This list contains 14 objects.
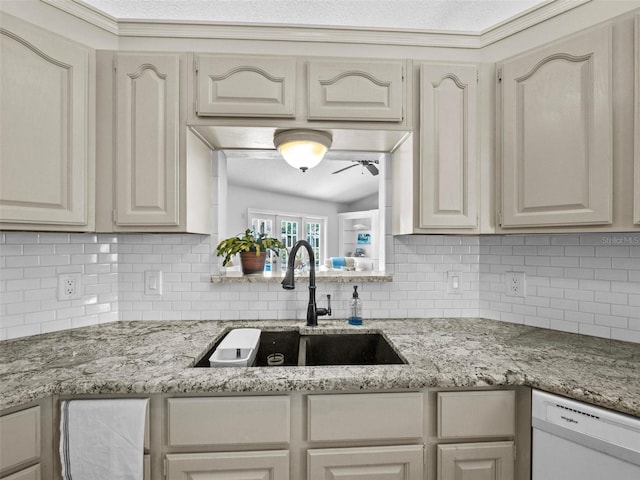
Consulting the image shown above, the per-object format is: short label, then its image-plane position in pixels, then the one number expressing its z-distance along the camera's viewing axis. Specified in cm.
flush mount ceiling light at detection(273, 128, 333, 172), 137
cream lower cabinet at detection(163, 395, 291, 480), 96
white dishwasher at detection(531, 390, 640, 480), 81
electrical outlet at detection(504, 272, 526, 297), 156
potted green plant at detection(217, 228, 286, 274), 159
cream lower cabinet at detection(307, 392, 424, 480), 98
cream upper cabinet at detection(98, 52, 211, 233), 128
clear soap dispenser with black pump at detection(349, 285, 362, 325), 155
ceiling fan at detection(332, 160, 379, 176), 327
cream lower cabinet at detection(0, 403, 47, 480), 85
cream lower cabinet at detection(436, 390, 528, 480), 100
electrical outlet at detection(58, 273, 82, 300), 143
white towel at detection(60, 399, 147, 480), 93
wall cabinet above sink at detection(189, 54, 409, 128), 129
